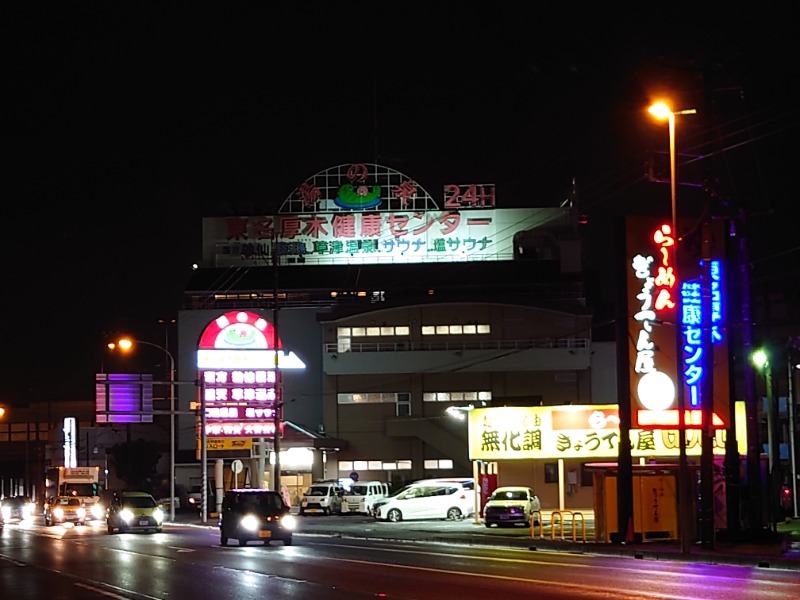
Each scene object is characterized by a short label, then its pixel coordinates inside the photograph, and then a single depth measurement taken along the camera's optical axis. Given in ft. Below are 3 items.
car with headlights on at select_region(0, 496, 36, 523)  253.44
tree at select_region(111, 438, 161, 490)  288.92
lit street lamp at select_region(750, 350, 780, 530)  112.44
